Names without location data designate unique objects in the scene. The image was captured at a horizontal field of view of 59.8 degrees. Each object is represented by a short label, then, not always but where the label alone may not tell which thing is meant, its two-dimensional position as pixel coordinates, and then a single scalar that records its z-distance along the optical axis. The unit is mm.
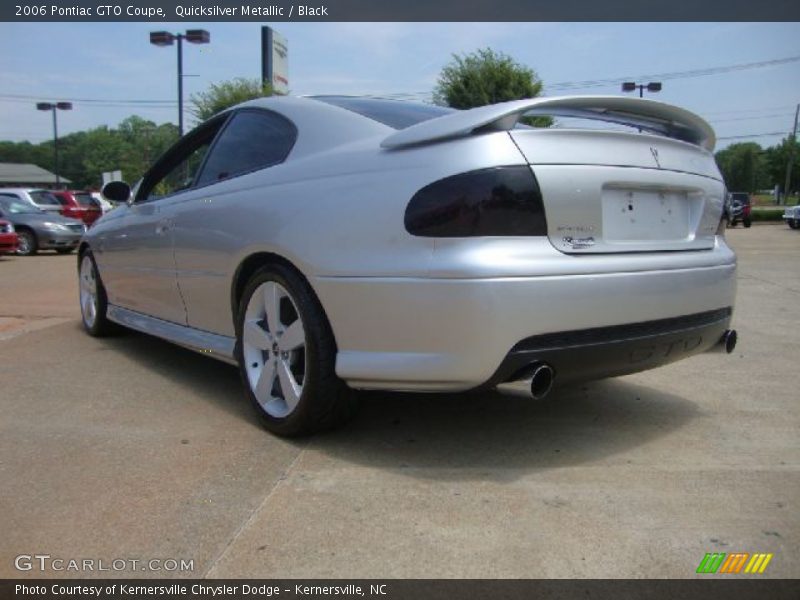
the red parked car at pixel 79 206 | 19906
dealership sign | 26422
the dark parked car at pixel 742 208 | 32516
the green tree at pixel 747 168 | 93031
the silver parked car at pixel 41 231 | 15891
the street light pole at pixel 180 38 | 23078
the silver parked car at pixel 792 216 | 29172
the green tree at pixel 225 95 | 22670
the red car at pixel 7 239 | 13953
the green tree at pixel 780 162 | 76125
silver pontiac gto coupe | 2463
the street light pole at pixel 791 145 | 60844
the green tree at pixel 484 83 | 22531
